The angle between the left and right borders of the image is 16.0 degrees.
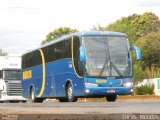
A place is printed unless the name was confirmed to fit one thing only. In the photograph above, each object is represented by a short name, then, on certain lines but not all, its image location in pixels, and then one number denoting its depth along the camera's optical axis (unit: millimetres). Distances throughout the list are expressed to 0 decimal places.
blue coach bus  25297
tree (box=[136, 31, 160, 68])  59750
